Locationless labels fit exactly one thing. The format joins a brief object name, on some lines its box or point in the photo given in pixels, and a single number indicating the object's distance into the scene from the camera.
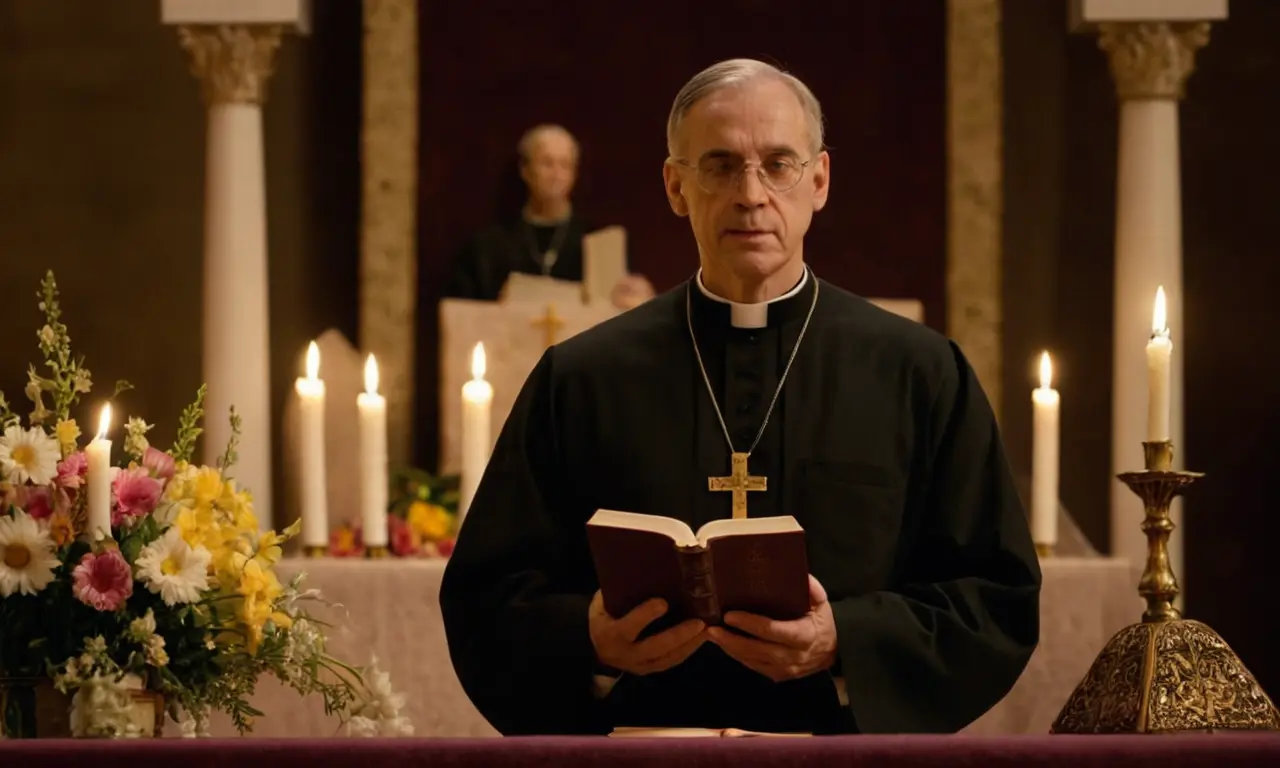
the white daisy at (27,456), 3.50
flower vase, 3.45
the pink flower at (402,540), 6.01
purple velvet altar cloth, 2.29
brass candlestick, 3.07
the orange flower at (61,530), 3.51
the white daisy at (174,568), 3.46
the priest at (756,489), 3.15
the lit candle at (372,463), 5.61
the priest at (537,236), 9.37
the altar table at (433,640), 4.94
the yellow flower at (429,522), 6.23
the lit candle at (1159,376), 3.40
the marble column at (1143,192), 8.52
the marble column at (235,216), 8.55
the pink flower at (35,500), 3.56
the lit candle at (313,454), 5.67
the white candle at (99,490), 3.43
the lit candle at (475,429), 5.39
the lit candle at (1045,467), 5.57
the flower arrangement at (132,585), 3.44
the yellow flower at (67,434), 3.57
